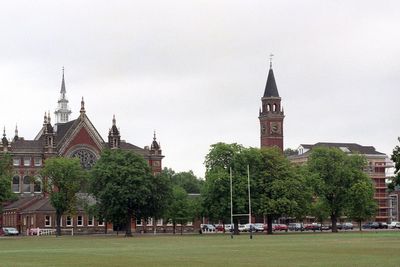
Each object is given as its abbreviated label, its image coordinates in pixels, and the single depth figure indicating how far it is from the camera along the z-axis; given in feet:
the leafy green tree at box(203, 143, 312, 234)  406.41
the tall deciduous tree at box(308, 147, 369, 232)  456.04
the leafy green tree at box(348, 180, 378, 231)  448.65
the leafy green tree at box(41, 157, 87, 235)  444.14
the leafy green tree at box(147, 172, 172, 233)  401.29
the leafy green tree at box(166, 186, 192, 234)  471.21
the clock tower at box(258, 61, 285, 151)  638.94
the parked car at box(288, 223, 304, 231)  521.53
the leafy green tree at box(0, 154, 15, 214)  414.21
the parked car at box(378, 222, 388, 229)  562.66
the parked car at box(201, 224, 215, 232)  546.79
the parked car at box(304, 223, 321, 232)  527.56
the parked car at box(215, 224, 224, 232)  529.61
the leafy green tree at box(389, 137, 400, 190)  311.82
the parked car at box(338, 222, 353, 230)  557.33
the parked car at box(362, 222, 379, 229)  555.69
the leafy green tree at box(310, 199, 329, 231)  460.14
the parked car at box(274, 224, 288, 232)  521.33
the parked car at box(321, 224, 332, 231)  533.55
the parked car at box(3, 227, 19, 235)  484.33
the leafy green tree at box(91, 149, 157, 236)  392.68
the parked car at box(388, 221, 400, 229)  561.84
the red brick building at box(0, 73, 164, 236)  545.44
